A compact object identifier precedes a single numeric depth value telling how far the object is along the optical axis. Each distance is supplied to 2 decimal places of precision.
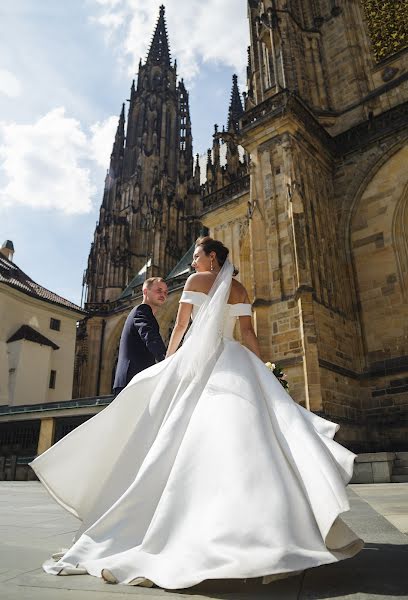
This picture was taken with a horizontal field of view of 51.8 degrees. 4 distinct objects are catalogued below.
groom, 3.07
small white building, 18.44
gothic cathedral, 9.43
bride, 1.50
